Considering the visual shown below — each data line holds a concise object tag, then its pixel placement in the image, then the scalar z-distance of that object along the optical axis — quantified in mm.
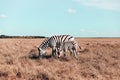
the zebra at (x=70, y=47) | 11645
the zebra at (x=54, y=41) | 11547
